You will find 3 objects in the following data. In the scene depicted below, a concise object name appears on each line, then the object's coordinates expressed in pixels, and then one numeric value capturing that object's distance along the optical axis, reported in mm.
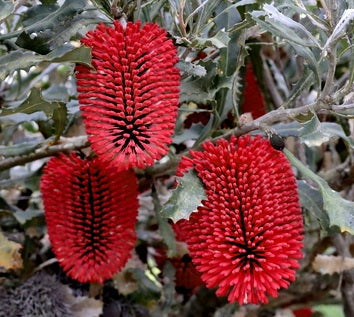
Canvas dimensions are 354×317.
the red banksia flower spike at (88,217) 892
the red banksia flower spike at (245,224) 771
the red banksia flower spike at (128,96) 748
